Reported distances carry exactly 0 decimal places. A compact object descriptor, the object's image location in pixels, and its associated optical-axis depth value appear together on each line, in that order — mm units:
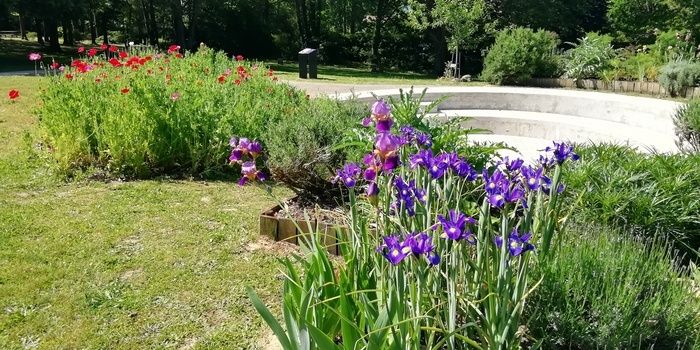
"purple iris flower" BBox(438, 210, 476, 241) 1559
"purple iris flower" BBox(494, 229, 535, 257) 1660
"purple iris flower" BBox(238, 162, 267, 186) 2342
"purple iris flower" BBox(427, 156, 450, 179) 1909
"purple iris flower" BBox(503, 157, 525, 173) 2119
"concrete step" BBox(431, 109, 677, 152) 7500
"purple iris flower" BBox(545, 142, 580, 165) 1944
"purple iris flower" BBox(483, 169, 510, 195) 1817
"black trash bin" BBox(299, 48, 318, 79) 16641
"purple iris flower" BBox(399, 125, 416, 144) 2384
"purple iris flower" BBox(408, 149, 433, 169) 1976
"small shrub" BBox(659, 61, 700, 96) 9775
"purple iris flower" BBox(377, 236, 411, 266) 1477
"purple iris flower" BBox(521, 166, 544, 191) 1911
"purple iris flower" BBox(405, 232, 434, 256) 1471
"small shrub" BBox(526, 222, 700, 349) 2197
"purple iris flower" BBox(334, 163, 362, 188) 2184
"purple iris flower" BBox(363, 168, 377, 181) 2164
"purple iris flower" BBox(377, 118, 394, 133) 2162
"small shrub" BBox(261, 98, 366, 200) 4402
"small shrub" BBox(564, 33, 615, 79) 12578
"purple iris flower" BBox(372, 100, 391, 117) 2158
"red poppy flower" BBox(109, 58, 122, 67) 6135
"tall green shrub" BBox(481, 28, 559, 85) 13367
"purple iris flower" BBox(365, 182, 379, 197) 2010
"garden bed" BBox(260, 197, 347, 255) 4004
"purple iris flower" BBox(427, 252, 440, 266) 1555
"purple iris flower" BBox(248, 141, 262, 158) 2439
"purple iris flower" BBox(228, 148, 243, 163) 2472
